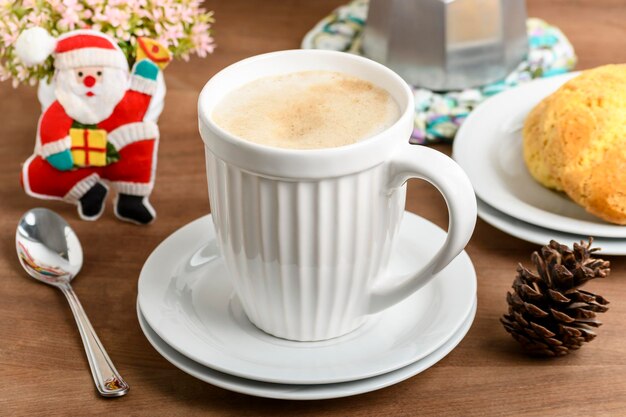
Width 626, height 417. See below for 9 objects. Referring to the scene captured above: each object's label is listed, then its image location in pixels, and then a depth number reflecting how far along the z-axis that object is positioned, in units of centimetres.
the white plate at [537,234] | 82
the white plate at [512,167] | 83
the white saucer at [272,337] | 73
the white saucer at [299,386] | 72
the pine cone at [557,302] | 75
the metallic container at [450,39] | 96
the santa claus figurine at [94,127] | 83
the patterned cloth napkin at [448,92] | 94
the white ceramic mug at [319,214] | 71
